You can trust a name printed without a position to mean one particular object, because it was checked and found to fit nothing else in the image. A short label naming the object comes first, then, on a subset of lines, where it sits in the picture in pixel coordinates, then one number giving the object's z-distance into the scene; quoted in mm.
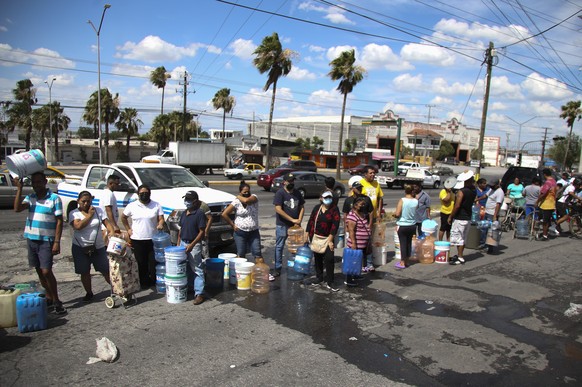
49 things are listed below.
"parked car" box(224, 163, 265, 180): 36484
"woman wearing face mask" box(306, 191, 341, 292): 6535
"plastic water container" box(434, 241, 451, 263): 8375
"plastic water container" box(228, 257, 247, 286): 6538
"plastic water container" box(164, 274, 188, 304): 5734
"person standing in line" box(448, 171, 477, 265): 8164
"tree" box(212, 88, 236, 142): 59344
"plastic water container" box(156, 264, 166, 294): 6109
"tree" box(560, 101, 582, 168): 57669
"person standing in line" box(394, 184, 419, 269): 7574
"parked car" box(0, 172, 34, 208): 14562
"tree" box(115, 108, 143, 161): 54069
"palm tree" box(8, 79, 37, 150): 49562
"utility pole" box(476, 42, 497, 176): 20172
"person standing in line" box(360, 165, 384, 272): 7668
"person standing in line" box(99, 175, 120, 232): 6254
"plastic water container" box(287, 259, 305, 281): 7066
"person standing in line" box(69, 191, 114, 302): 5488
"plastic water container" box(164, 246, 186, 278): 5699
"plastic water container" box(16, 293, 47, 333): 4711
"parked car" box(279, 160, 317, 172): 45362
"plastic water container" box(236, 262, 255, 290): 6391
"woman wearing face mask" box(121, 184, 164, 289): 6078
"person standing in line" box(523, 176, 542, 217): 11367
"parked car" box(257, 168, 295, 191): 26016
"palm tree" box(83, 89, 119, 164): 49125
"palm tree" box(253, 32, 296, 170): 33062
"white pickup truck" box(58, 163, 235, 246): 7648
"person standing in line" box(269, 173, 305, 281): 7035
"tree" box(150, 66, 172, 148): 54125
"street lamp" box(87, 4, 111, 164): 27547
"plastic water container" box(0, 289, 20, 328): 4762
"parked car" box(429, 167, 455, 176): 55259
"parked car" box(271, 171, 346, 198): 22500
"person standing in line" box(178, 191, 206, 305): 5875
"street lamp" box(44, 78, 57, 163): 51472
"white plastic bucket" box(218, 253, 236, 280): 6910
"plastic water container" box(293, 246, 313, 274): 6988
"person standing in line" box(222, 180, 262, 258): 6734
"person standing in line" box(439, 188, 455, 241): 8602
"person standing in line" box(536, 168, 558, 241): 10922
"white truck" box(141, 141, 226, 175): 40500
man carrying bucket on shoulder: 5227
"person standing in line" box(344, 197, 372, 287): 6656
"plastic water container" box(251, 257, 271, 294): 6352
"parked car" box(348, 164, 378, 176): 46609
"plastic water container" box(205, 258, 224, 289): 6461
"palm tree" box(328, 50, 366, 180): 36250
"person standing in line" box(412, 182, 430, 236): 8195
